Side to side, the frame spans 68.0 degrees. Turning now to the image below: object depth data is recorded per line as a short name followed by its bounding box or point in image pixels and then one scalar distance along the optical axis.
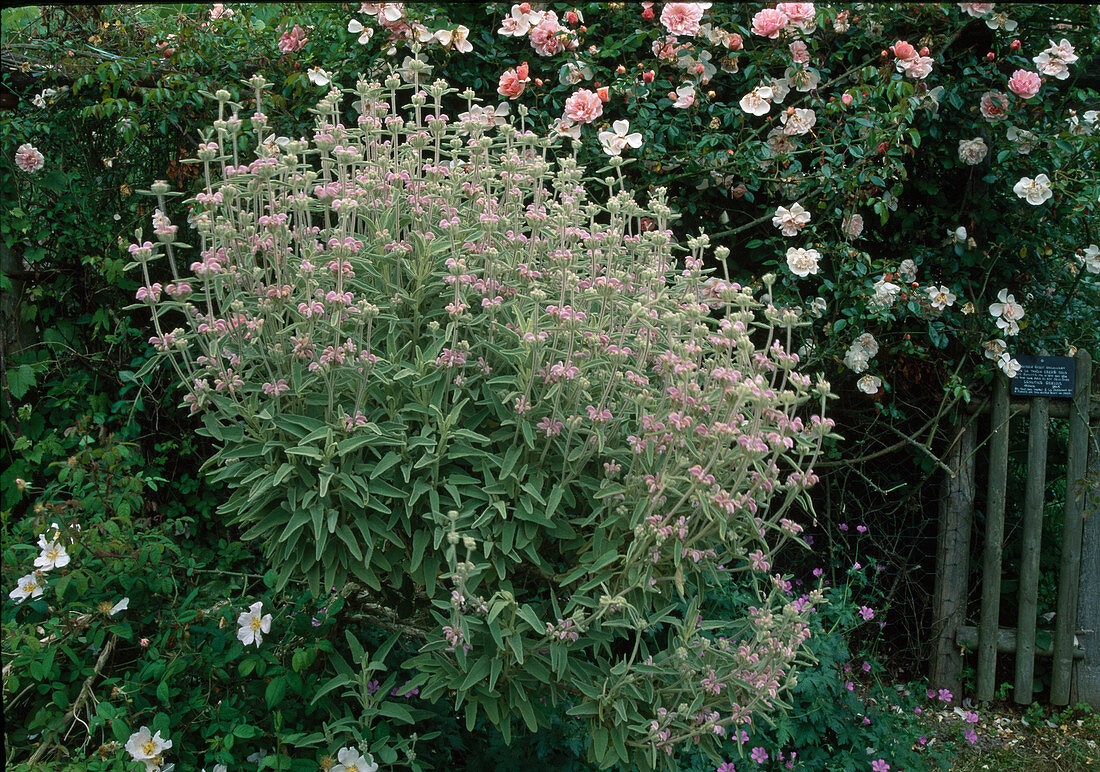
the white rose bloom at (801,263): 3.15
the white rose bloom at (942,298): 3.27
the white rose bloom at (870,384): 3.33
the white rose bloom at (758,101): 3.22
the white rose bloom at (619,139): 3.04
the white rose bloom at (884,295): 3.15
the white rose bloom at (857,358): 3.29
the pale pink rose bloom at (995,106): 3.18
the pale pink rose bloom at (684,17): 3.23
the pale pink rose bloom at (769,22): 3.21
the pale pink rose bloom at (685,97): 3.26
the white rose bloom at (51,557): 2.40
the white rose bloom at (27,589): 2.40
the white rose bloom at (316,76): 3.04
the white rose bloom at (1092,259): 3.30
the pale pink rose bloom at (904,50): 3.06
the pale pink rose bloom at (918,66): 3.07
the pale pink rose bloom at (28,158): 3.52
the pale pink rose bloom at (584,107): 3.16
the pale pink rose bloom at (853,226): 3.22
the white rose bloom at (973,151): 3.23
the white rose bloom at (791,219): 3.22
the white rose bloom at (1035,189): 3.17
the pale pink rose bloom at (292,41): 3.57
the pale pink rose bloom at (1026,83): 3.11
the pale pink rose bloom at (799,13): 3.20
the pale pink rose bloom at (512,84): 3.21
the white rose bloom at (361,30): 3.24
